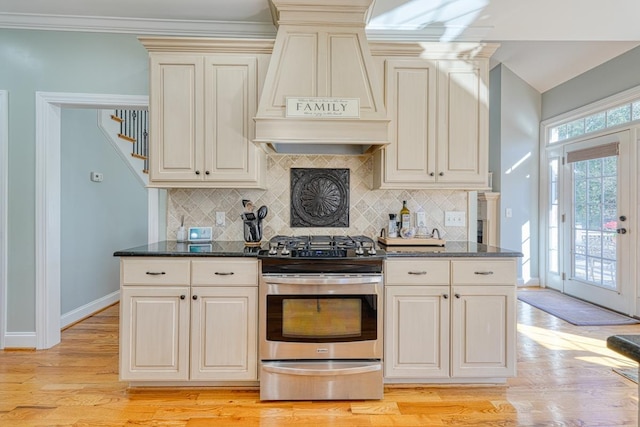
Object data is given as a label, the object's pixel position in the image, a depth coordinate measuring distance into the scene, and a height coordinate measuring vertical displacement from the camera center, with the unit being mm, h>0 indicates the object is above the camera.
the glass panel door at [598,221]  4105 -74
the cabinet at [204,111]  2576 +726
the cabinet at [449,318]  2346 -680
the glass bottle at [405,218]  2902 -36
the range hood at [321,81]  2420 +904
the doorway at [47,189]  3021 +188
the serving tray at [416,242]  2688 -212
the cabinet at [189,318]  2309 -681
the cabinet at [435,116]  2625 +719
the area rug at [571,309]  3820 -1117
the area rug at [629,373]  2530 -1154
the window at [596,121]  4016 +1167
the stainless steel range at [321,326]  2252 -717
